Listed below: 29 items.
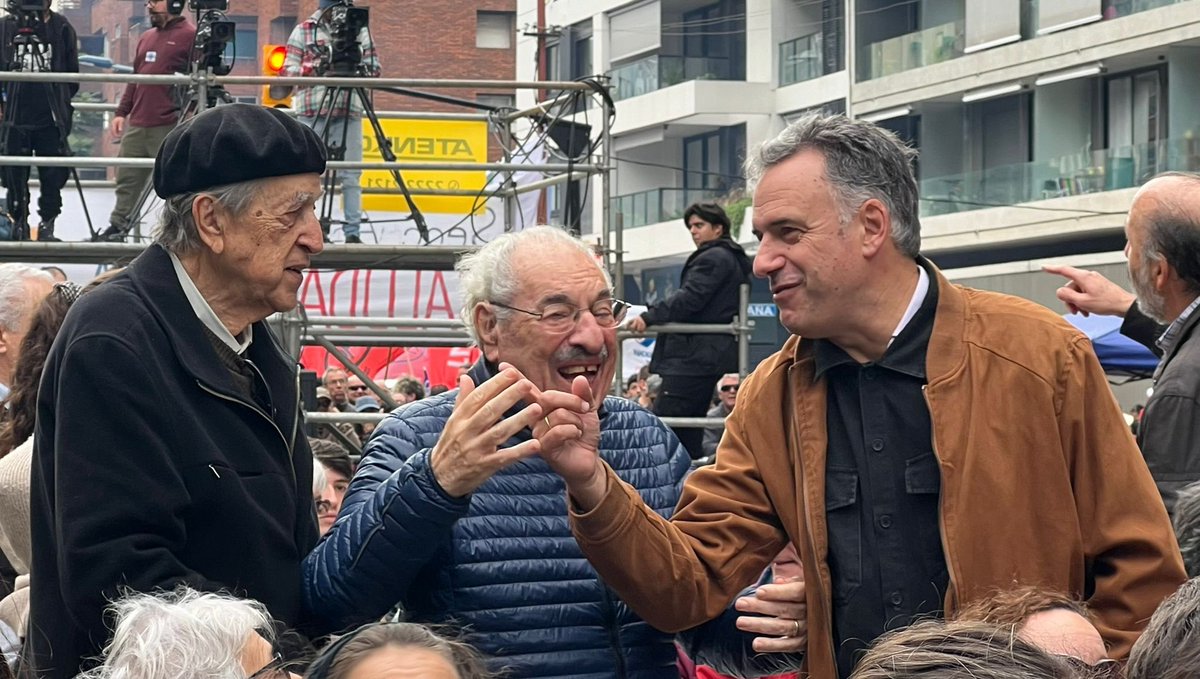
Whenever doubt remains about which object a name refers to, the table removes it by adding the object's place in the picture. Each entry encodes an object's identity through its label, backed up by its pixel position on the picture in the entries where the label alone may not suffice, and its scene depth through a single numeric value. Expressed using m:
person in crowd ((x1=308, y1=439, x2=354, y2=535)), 6.42
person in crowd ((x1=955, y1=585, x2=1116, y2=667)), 2.57
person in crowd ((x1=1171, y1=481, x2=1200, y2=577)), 3.15
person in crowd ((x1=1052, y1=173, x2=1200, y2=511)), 4.42
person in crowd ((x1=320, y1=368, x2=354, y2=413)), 13.77
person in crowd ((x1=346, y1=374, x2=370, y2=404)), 14.89
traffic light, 9.90
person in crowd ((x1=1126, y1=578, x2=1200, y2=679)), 1.96
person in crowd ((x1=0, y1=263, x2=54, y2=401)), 5.34
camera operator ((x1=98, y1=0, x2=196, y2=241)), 10.12
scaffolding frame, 8.39
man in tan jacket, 3.10
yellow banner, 11.31
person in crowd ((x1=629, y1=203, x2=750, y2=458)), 9.85
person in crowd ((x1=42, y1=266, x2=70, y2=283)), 6.08
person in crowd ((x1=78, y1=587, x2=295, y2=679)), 2.69
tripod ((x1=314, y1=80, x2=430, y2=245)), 9.08
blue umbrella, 14.88
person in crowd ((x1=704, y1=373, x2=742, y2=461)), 14.44
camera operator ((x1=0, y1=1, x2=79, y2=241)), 9.28
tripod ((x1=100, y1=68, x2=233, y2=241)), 8.45
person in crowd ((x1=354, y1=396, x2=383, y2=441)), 12.30
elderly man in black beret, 3.05
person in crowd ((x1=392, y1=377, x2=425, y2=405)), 13.11
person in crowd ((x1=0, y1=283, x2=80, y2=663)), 4.15
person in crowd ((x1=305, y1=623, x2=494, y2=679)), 2.33
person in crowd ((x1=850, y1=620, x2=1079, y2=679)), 1.83
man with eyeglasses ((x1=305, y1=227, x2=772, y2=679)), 3.24
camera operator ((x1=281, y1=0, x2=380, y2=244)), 9.32
